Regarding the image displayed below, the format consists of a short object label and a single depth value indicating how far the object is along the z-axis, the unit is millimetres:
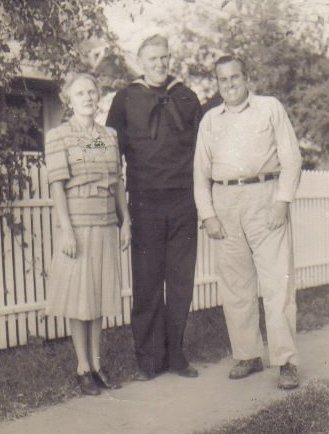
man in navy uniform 4605
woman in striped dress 4168
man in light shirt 4434
